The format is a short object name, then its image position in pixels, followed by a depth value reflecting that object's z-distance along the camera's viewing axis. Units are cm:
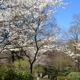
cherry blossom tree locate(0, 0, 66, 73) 877
